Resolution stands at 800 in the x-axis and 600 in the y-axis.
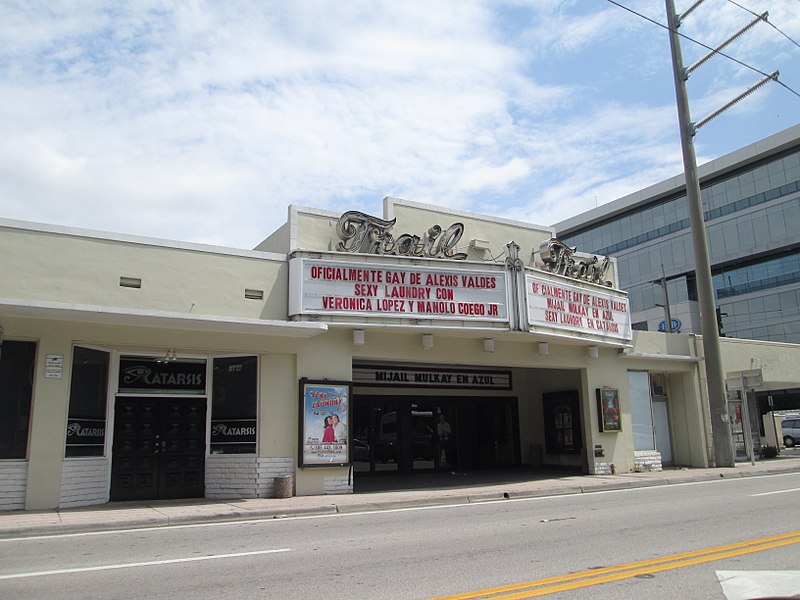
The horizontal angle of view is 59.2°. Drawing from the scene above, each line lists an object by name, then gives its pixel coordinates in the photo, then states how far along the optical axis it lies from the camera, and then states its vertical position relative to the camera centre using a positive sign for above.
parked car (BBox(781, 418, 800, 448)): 39.75 +0.07
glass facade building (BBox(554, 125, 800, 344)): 57.94 +16.85
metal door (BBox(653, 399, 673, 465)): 24.06 +0.18
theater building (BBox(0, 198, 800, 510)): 13.88 +2.23
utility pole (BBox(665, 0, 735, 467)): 22.33 +3.49
